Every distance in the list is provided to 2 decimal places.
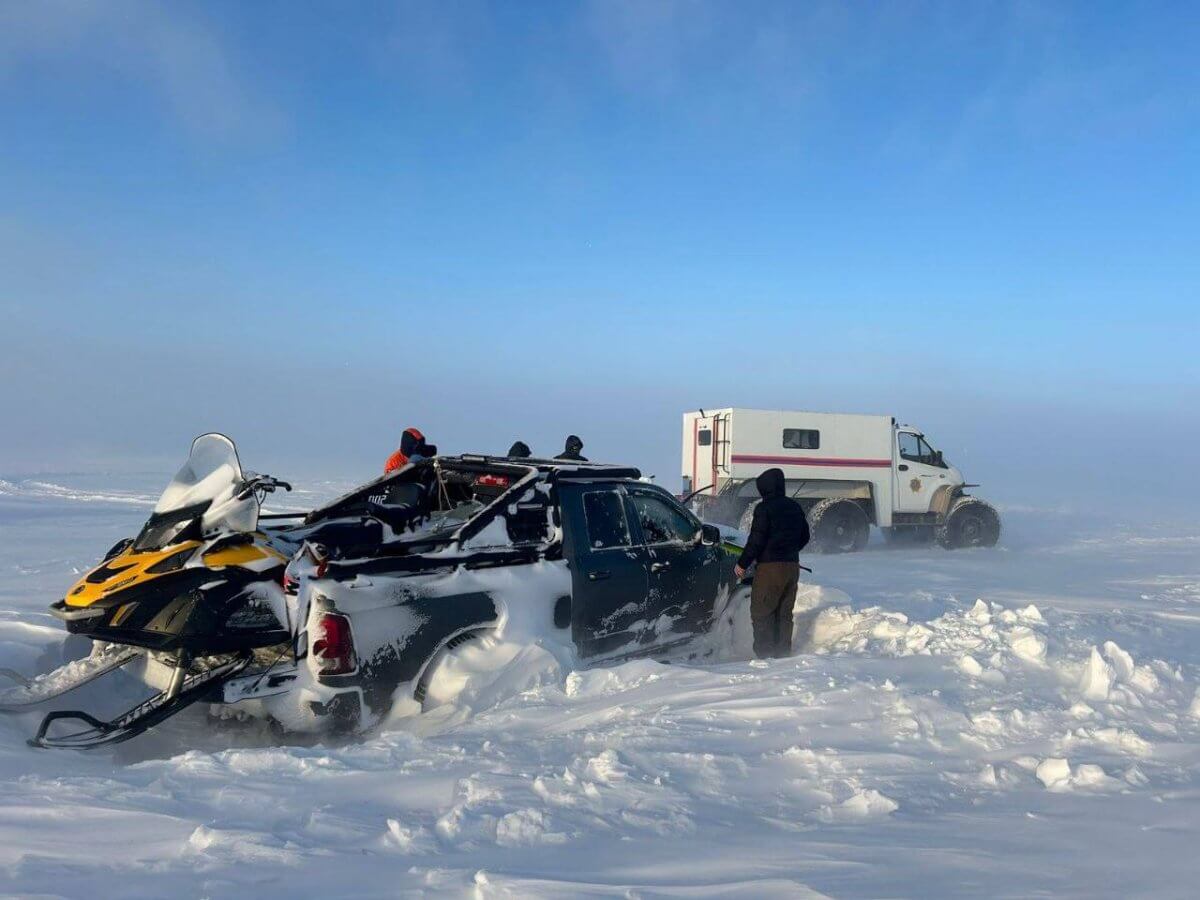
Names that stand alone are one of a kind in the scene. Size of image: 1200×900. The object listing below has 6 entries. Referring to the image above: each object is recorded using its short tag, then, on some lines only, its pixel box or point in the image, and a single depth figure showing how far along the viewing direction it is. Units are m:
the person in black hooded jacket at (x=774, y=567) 6.61
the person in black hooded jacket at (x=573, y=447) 10.98
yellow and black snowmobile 4.36
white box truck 15.59
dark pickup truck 4.43
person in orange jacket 8.78
